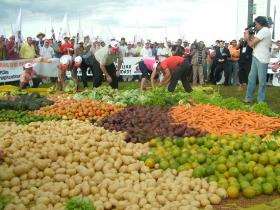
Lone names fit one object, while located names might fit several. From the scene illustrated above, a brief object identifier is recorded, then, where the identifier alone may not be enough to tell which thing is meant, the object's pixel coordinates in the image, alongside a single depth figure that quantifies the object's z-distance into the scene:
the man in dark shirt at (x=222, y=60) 14.28
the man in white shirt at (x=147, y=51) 16.43
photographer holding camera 8.40
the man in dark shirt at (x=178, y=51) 9.72
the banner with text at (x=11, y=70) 13.57
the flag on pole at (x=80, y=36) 19.25
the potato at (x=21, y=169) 3.66
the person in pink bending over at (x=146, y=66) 11.41
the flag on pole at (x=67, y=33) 18.19
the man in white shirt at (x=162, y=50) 17.09
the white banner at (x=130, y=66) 17.05
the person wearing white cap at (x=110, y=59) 10.09
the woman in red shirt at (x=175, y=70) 8.87
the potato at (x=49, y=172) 3.75
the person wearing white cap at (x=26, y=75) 10.87
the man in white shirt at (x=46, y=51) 14.62
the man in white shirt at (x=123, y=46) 17.19
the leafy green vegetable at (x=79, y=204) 2.87
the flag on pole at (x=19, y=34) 16.10
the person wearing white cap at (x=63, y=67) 11.54
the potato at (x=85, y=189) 3.47
